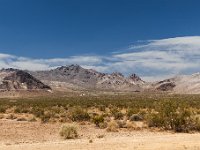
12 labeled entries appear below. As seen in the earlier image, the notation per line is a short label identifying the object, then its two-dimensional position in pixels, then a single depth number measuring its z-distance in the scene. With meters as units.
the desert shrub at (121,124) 33.46
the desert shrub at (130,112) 42.43
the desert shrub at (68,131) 26.49
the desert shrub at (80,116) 39.77
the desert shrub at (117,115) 41.16
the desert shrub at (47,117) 38.68
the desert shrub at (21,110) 53.27
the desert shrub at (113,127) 30.89
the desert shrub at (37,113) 44.16
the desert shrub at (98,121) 35.01
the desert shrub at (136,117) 39.16
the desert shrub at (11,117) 43.69
